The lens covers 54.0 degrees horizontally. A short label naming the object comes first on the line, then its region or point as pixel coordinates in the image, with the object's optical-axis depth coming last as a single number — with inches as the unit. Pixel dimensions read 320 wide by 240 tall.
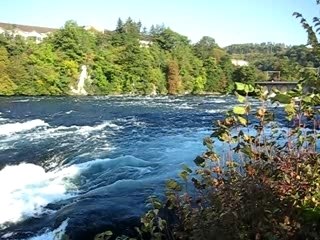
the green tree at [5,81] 1434.3
